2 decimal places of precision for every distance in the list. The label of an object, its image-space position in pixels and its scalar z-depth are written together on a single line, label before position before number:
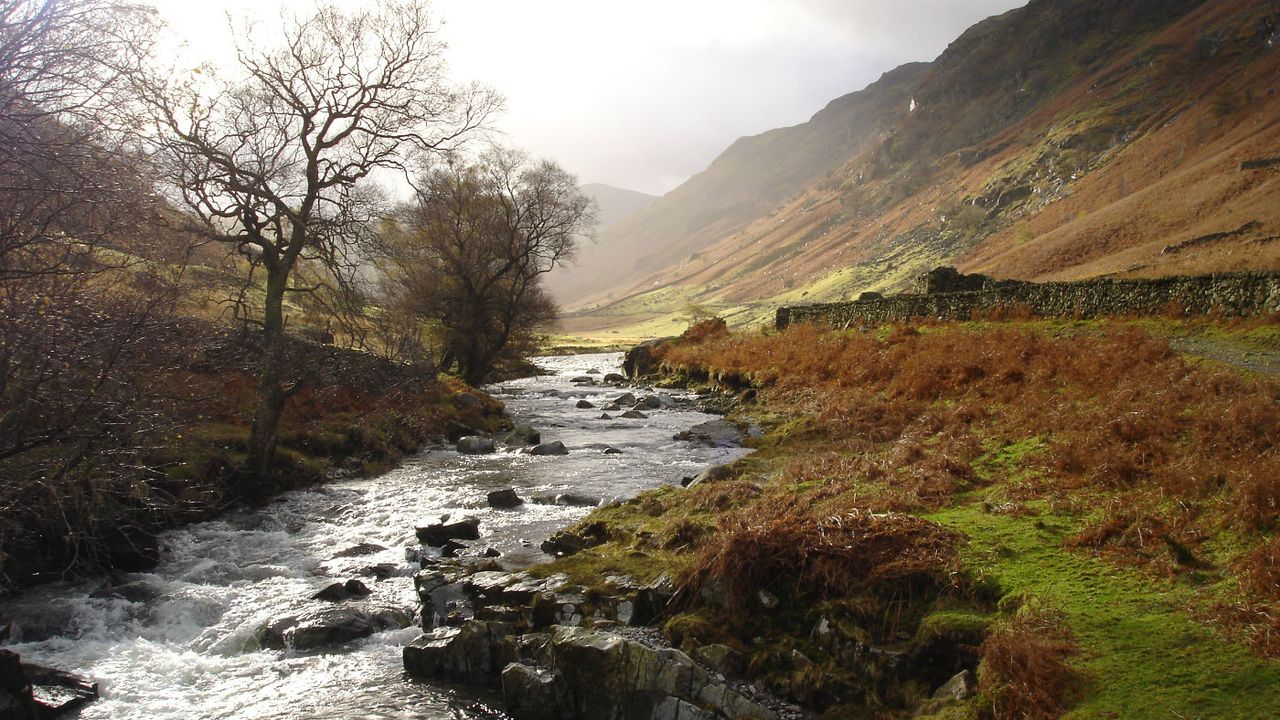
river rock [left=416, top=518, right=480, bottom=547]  13.22
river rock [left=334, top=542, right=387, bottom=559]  12.96
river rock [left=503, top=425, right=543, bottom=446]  24.02
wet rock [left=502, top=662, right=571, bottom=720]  7.38
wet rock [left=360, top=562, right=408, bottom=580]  11.78
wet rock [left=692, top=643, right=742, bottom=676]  7.05
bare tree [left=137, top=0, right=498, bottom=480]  16.25
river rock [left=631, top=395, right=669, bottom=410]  32.68
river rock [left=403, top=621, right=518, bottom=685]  8.30
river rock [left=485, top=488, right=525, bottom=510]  15.59
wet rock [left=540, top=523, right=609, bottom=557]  11.41
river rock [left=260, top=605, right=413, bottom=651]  9.52
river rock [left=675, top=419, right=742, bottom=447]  22.06
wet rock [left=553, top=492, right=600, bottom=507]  15.66
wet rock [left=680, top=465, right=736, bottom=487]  14.01
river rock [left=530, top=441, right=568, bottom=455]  22.02
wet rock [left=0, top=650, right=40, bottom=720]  7.32
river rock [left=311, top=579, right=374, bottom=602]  10.86
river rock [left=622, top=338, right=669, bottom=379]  51.00
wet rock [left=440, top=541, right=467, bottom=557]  12.45
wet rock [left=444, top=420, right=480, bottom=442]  25.08
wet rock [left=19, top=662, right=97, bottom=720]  7.75
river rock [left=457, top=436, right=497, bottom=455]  22.69
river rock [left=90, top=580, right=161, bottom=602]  10.62
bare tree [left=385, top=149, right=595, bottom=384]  37.97
